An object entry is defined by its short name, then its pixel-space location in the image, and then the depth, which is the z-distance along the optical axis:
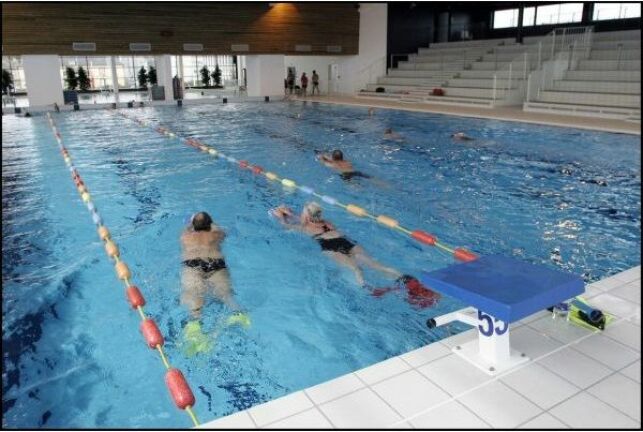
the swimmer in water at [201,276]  3.59
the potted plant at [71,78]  26.19
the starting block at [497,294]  2.37
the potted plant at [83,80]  26.69
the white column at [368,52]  23.53
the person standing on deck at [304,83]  24.33
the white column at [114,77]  20.61
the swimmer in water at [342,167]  8.08
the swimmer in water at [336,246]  4.46
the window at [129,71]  32.06
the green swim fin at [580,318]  2.97
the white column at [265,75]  23.19
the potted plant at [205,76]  31.75
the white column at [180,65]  22.69
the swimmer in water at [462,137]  10.93
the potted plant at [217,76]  32.03
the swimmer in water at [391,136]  11.71
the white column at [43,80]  18.77
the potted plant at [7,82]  21.77
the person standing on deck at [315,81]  24.81
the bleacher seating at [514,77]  13.96
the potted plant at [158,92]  21.34
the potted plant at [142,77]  29.35
